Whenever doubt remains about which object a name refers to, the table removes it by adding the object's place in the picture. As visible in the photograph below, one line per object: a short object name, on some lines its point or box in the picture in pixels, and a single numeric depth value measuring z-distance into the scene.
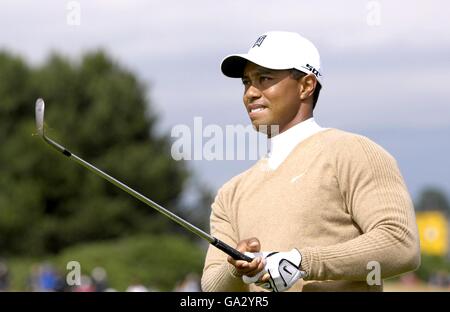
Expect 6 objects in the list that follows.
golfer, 5.33
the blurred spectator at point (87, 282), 27.88
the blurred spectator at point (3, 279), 34.40
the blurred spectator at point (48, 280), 30.91
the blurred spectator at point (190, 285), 23.71
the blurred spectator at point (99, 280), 26.58
